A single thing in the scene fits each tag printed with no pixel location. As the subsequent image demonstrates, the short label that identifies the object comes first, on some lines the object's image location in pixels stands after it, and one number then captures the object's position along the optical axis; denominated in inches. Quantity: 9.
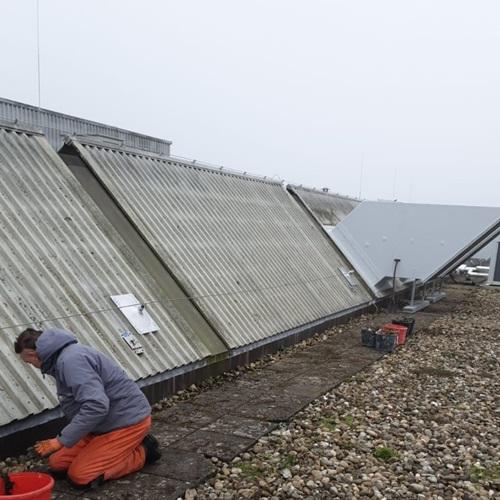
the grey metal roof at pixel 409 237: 629.3
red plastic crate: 468.8
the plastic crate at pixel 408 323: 502.0
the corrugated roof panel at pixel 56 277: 229.5
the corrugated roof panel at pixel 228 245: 385.7
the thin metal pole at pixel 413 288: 672.4
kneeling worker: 170.9
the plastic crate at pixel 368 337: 449.7
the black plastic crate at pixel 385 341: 443.2
